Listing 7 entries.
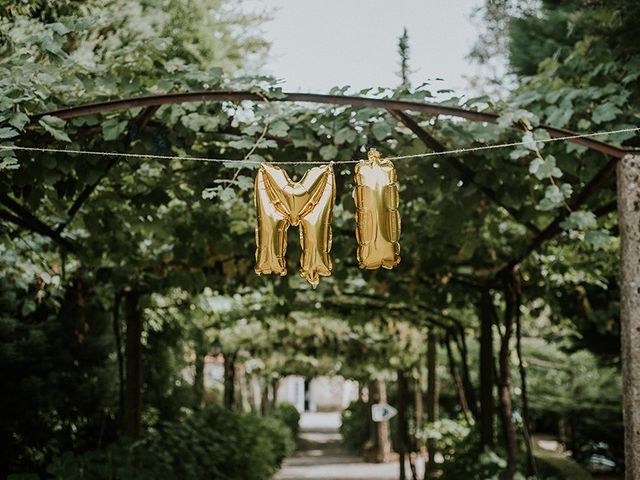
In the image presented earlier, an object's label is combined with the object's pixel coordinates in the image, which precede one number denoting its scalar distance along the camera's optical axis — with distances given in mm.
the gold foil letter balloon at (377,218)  3051
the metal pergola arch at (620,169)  3229
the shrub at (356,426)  25069
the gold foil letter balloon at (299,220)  3023
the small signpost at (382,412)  15304
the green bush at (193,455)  6035
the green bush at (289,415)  27059
